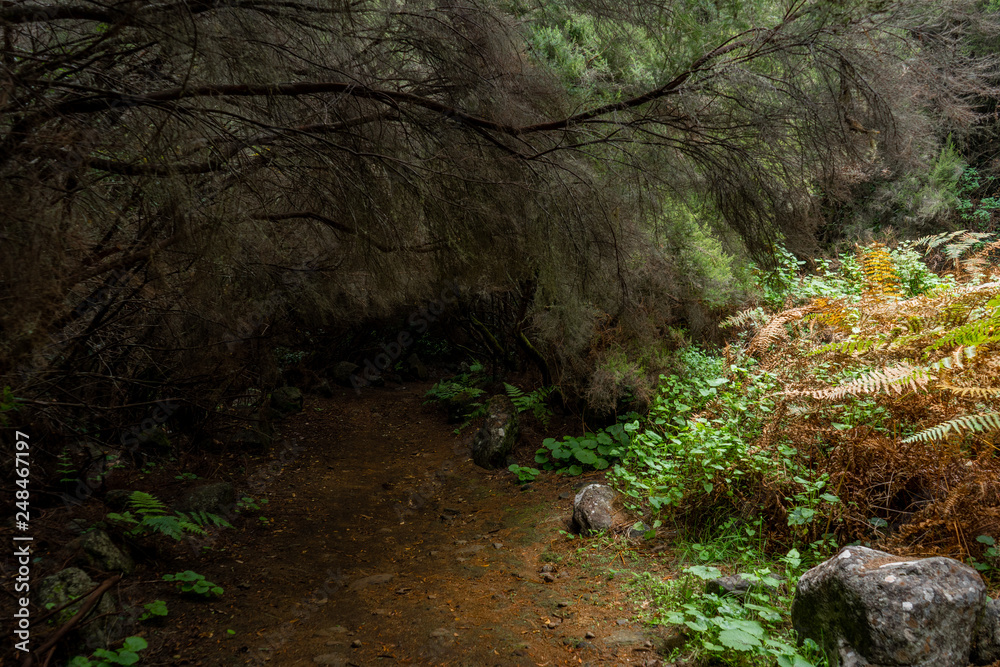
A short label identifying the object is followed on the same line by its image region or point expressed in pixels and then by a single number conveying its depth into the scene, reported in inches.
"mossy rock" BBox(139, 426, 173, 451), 254.8
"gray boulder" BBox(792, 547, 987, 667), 95.0
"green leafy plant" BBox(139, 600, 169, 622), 143.7
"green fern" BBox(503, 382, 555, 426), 306.7
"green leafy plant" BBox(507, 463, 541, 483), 257.8
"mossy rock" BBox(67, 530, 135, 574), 154.6
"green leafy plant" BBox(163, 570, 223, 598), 161.6
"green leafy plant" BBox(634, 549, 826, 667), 105.3
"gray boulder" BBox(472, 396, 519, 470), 285.4
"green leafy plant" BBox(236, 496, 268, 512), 238.1
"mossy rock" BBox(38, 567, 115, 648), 125.0
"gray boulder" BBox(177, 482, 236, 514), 214.7
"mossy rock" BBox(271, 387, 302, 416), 382.0
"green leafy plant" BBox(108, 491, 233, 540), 171.3
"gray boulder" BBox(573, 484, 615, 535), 186.4
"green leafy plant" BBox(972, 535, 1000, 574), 115.3
